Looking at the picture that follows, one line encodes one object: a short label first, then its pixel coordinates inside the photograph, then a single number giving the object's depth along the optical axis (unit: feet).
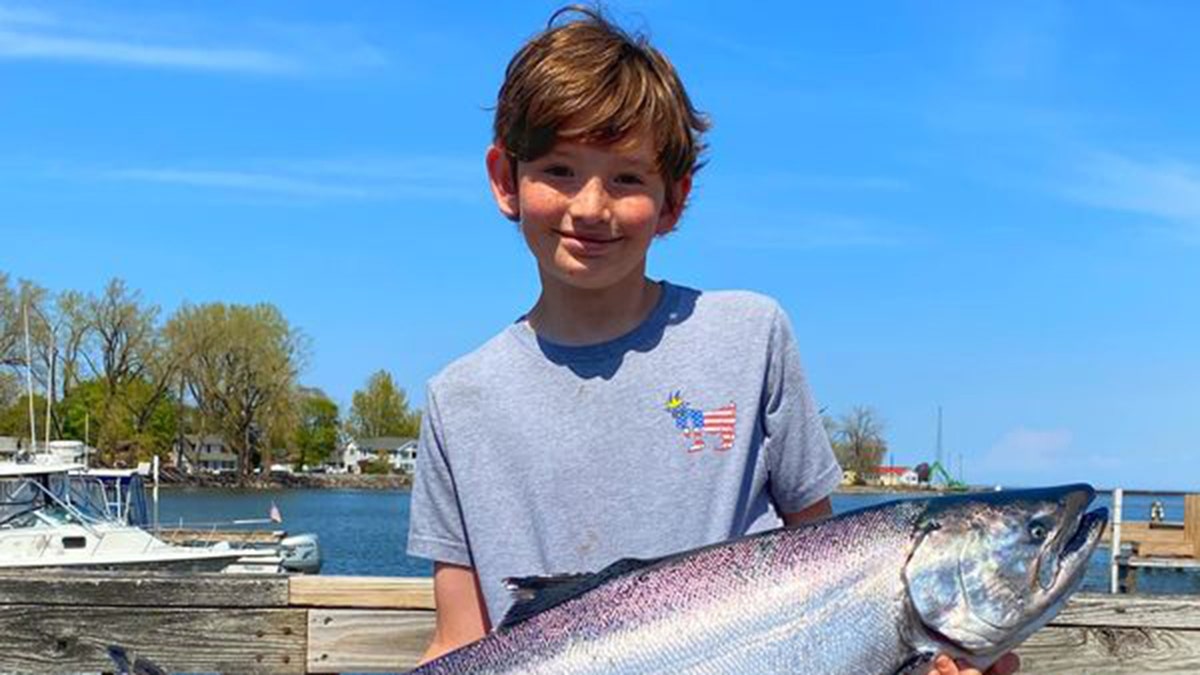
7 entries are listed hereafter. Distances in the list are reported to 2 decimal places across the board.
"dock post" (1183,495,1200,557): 96.84
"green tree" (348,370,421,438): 479.00
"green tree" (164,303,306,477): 299.58
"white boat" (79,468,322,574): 89.35
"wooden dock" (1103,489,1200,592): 98.02
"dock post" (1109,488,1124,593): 96.63
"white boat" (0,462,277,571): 75.92
